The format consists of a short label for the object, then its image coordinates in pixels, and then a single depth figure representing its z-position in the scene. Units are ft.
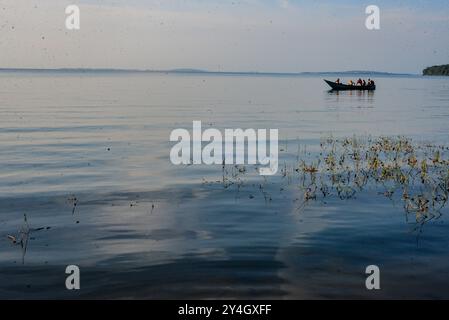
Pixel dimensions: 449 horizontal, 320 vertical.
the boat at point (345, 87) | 314.14
